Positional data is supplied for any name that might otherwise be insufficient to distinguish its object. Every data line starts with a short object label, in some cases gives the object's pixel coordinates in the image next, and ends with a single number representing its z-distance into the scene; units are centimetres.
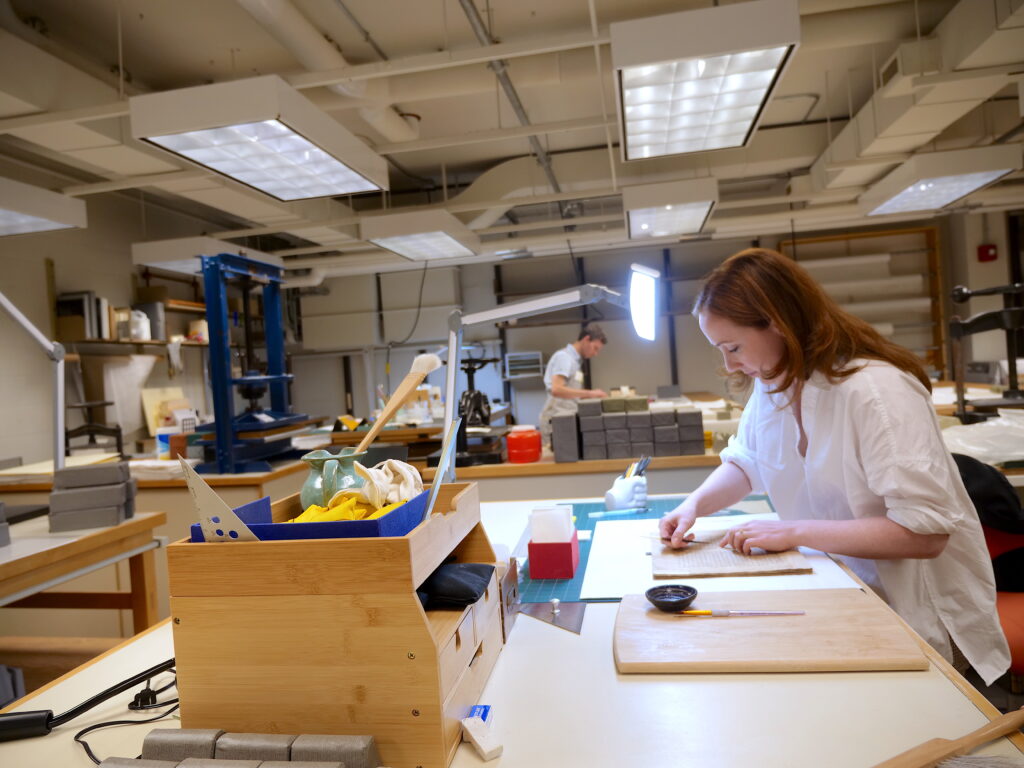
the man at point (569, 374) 546
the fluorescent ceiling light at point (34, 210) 331
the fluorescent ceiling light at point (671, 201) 487
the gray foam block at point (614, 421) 396
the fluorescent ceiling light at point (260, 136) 269
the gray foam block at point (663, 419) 396
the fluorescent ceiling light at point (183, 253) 489
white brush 128
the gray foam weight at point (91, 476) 292
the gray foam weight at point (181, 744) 91
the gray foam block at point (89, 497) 287
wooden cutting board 109
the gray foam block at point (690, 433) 393
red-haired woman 141
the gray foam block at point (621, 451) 398
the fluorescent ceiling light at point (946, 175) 456
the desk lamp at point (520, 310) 150
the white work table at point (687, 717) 91
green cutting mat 156
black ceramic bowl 129
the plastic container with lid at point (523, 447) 409
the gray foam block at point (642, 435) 397
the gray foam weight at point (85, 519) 287
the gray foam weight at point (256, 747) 88
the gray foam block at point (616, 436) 397
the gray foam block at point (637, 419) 397
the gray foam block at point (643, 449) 399
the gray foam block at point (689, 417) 392
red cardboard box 169
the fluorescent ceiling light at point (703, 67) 243
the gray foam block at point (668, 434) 394
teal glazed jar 125
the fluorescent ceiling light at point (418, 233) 515
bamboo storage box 92
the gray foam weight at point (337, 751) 87
